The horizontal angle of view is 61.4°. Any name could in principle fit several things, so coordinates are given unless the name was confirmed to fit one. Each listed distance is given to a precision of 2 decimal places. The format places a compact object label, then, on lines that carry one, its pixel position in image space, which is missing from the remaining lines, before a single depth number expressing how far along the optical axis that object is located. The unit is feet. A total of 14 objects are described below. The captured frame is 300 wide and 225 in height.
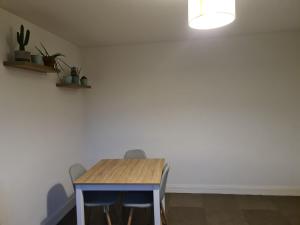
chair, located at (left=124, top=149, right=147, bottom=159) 10.98
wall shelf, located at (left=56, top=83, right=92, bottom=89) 10.69
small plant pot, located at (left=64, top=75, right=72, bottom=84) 10.85
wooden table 7.60
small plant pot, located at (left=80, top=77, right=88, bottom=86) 12.26
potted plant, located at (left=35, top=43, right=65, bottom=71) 9.07
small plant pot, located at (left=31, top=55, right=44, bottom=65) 8.34
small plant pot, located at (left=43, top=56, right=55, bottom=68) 9.05
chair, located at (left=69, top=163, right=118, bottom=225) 8.50
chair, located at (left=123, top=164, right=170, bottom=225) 8.23
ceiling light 4.77
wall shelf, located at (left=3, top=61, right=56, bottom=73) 7.54
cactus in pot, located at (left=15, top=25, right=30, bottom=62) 7.61
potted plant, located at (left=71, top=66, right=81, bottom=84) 11.35
